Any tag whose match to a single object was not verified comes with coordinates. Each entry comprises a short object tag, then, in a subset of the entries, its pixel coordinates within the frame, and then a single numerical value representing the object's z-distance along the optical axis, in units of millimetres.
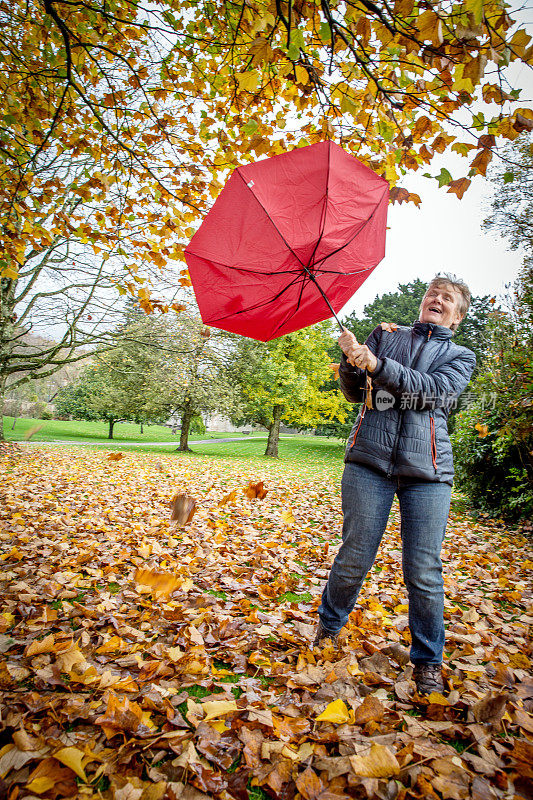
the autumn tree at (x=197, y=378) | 16703
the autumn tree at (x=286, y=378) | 18594
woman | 1836
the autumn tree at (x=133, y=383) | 17602
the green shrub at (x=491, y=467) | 6029
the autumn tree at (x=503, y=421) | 5773
